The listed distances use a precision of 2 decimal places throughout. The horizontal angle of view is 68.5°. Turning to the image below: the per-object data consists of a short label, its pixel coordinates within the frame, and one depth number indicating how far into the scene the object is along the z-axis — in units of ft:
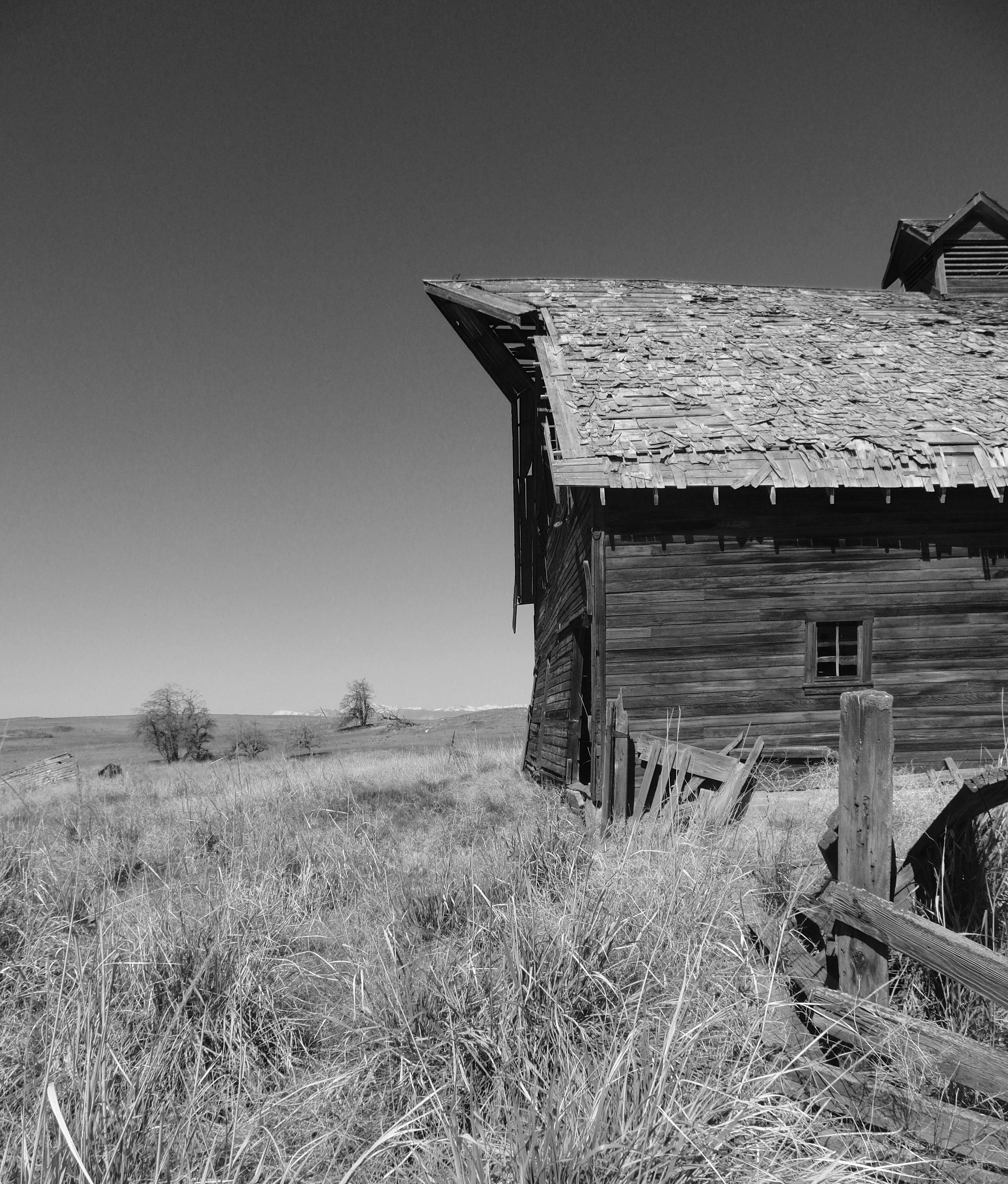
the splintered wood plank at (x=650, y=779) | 27.25
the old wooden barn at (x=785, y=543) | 33.60
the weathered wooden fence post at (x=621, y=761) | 27.50
